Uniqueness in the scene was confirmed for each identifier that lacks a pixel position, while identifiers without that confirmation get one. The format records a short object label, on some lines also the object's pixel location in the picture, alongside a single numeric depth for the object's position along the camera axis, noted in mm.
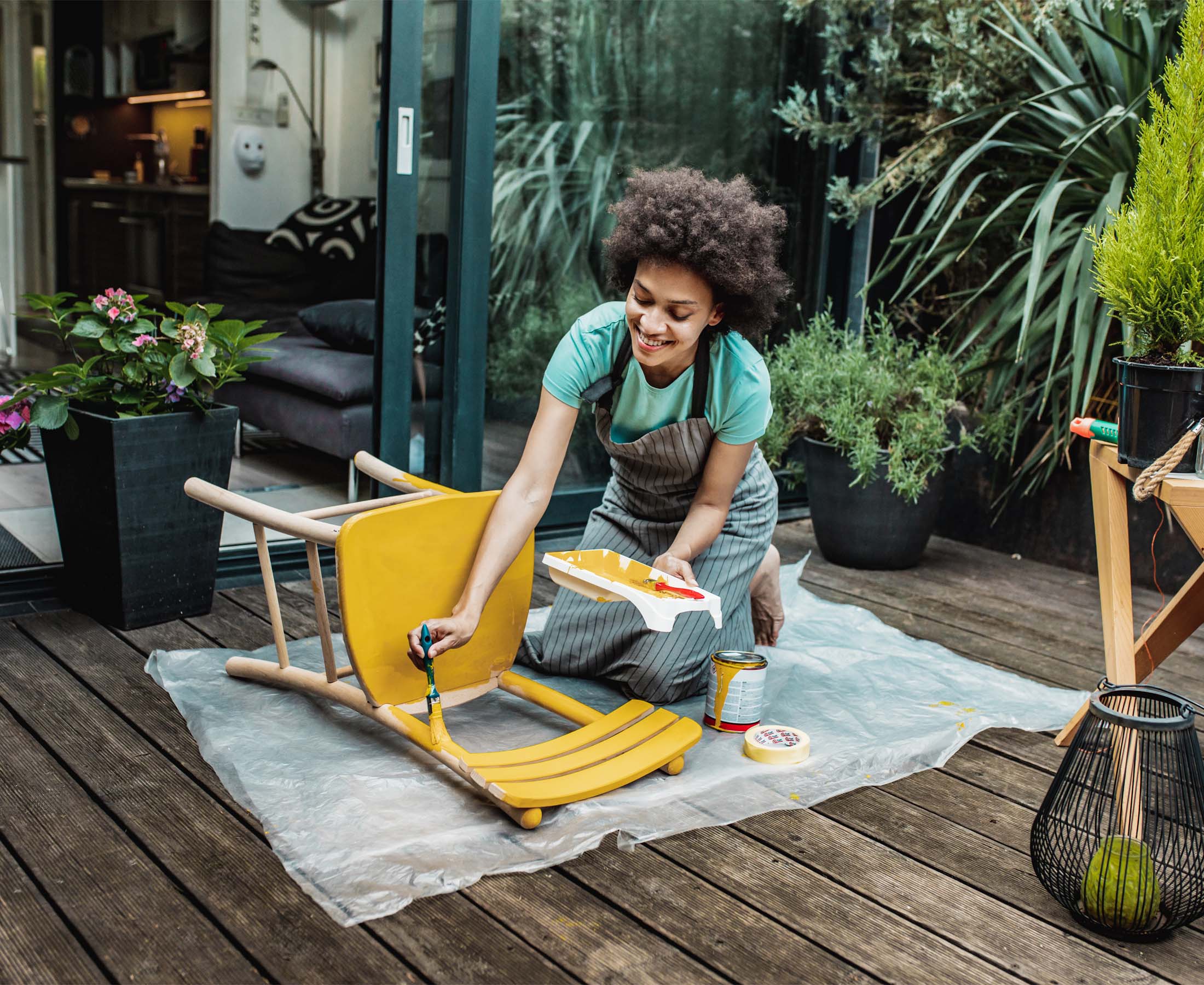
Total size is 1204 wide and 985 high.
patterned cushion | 4754
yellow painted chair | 1797
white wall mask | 5902
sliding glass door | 3006
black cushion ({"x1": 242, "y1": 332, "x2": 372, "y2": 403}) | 3438
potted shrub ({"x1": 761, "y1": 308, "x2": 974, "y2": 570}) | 3223
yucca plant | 3012
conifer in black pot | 1606
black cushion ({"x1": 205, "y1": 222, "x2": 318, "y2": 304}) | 4680
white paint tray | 1783
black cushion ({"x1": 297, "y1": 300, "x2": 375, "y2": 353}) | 3527
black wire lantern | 1473
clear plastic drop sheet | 1636
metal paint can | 2072
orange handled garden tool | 1859
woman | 1967
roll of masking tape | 1985
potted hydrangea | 2422
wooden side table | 1872
